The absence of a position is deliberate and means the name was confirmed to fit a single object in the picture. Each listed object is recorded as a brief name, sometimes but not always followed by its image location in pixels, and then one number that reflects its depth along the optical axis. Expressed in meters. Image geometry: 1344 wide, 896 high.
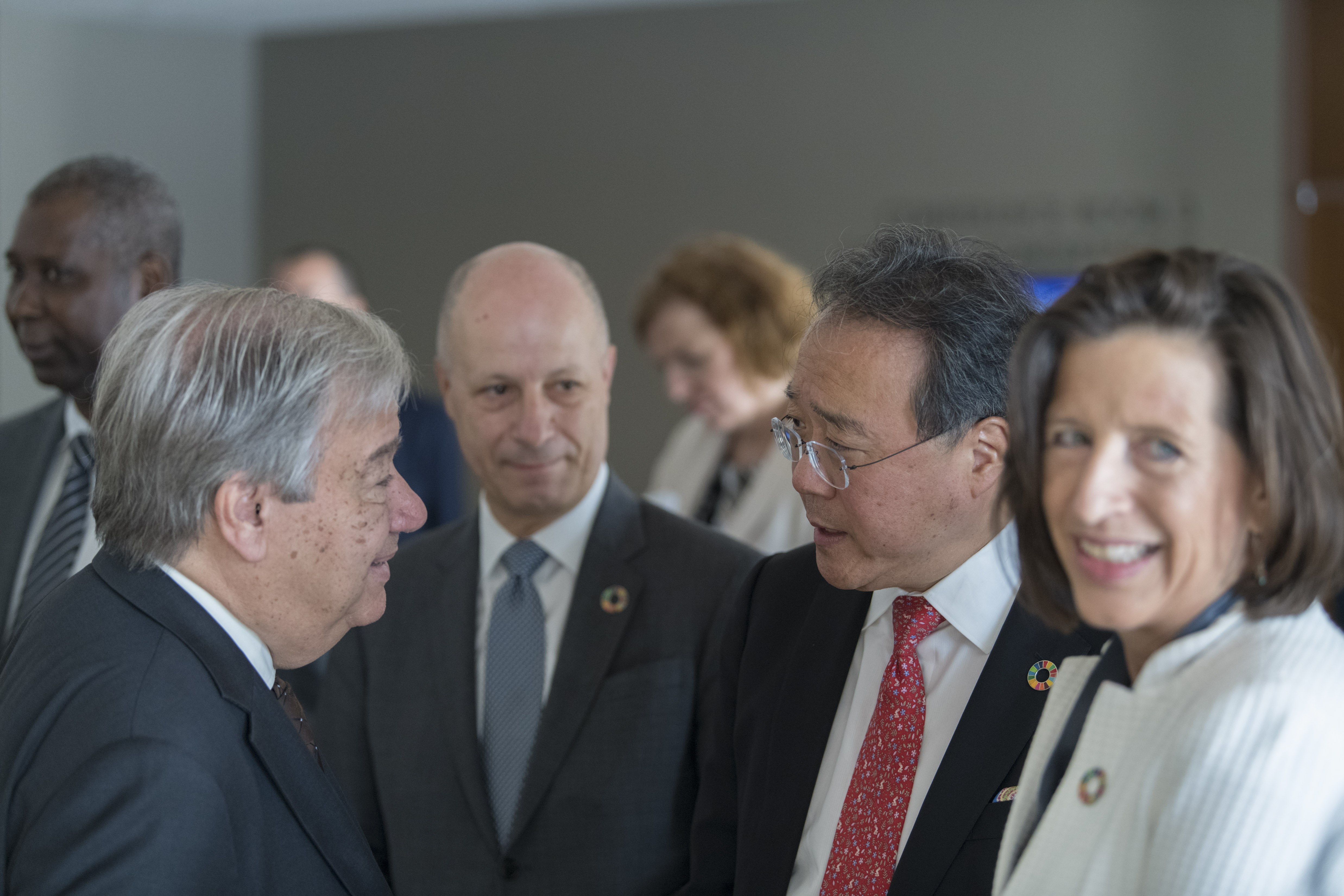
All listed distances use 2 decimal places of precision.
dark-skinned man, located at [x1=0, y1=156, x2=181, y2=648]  2.63
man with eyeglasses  1.74
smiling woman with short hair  1.07
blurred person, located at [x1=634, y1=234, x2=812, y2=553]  4.14
